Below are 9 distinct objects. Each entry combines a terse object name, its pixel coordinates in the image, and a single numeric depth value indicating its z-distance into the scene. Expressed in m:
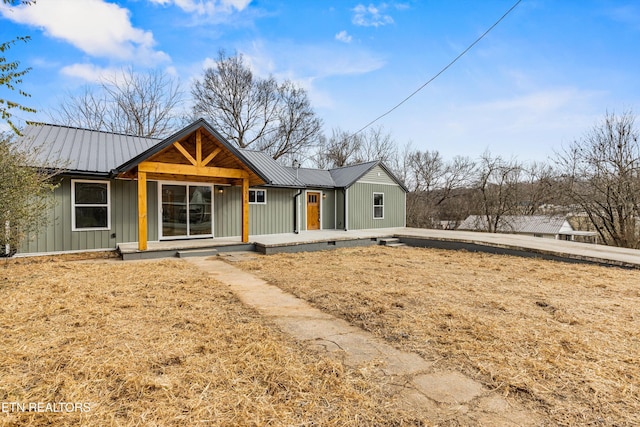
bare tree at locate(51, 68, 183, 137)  16.47
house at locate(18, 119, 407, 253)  7.49
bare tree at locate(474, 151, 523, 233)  18.86
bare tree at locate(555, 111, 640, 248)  11.53
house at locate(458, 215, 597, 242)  19.06
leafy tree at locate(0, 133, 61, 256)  4.75
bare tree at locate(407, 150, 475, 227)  21.78
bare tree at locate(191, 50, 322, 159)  19.84
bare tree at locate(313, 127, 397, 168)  24.88
